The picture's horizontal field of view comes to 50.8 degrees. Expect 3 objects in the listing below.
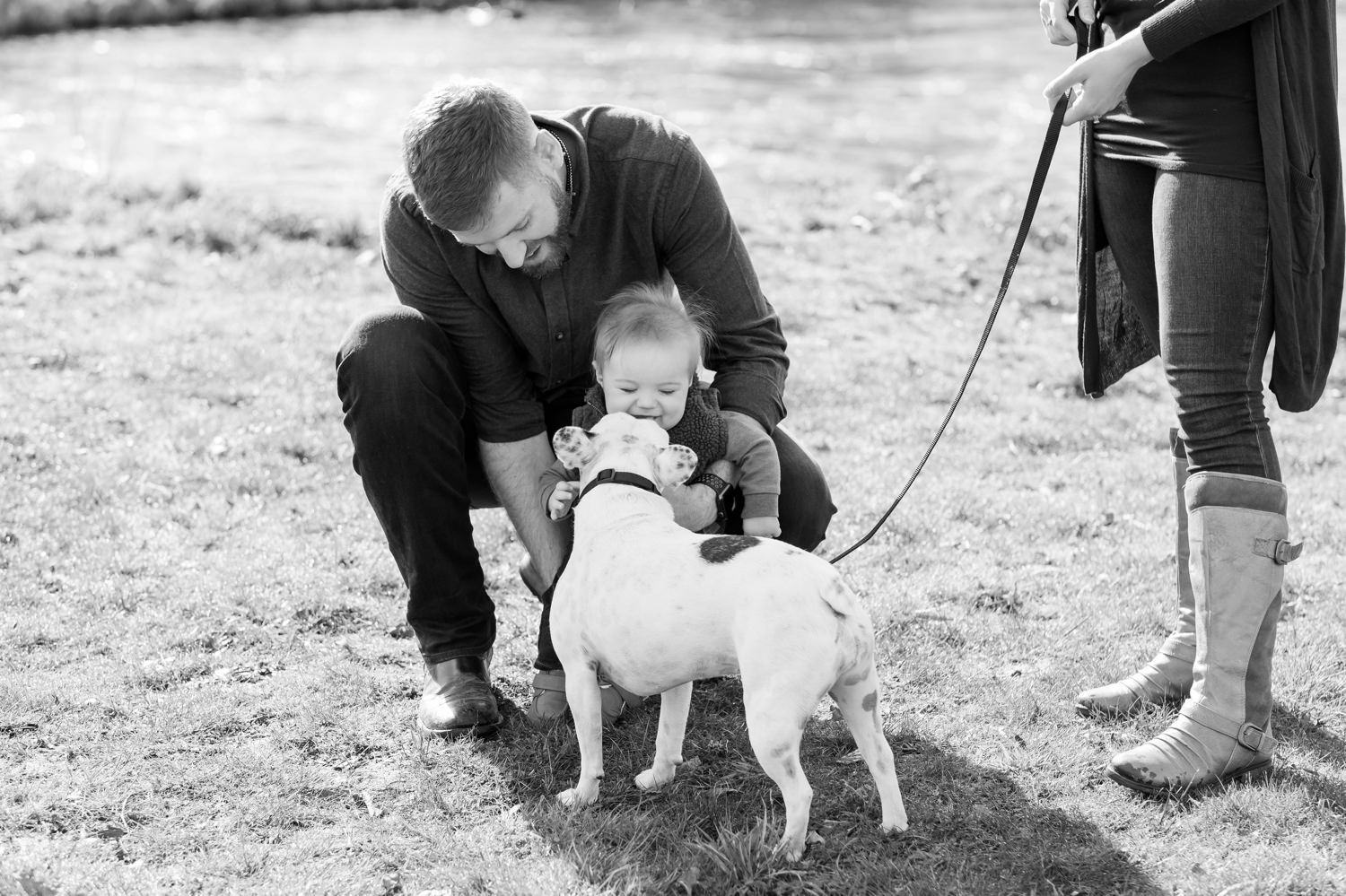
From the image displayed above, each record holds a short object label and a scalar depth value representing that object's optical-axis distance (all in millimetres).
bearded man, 3703
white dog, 2875
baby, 3582
